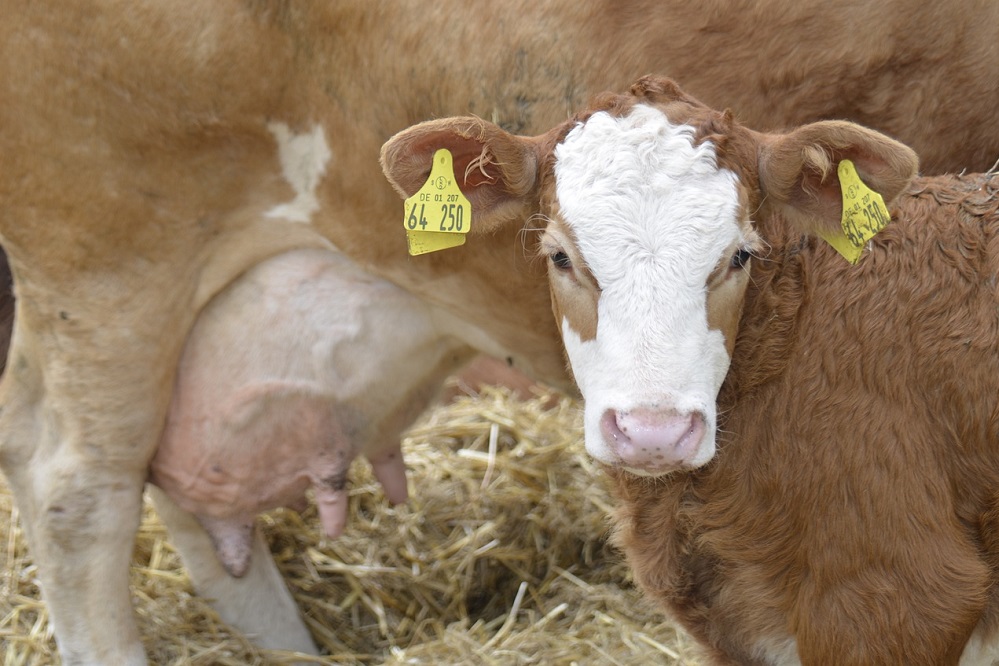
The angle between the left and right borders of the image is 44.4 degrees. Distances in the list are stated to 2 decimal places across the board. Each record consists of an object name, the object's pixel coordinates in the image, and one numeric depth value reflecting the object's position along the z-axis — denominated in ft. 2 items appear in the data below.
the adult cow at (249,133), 10.80
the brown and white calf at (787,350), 8.43
